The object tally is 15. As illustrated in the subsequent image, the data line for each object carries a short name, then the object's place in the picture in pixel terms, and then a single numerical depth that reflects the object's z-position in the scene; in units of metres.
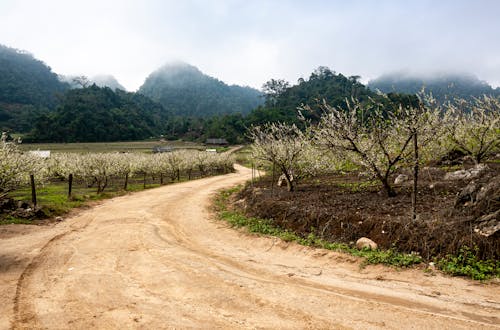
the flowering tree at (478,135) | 20.56
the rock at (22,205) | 16.26
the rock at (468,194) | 10.49
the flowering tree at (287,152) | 19.80
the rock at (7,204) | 15.76
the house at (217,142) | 111.50
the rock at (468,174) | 16.34
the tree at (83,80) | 169.43
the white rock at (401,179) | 18.36
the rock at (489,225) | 8.34
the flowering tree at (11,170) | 15.28
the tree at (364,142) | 13.52
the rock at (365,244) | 9.83
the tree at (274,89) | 156.88
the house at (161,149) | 85.00
